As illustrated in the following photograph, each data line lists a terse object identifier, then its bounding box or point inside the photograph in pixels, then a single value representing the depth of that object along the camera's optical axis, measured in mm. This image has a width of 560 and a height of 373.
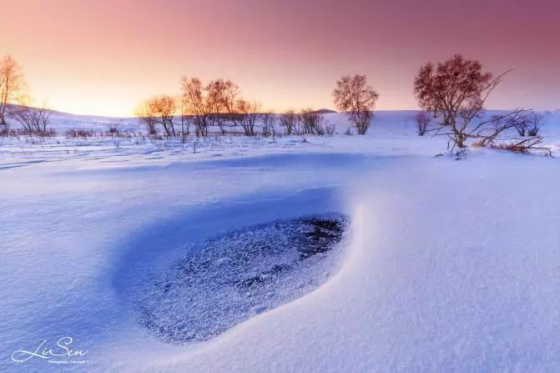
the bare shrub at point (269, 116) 42225
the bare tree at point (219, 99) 36281
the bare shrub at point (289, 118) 37359
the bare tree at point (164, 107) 39406
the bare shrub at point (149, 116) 39581
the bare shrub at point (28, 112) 38238
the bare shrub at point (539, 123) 32906
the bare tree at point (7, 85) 28484
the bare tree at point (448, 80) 22922
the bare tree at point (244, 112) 37997
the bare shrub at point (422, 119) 38353
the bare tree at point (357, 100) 34312
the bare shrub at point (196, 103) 35625
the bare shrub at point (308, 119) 36125
